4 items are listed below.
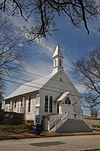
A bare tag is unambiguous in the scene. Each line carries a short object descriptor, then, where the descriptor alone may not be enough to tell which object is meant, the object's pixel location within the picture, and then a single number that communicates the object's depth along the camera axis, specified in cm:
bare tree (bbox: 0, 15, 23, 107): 2050
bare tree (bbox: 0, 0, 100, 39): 604
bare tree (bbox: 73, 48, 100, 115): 2753
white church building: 2414
